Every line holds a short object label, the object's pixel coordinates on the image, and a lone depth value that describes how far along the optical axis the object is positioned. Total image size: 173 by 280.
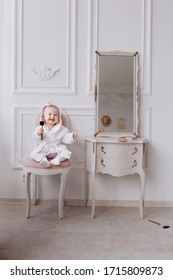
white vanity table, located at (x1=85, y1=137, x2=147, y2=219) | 3.33
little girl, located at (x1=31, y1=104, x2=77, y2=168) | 3.32
